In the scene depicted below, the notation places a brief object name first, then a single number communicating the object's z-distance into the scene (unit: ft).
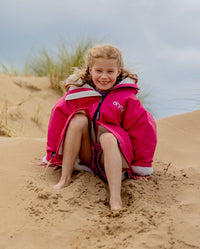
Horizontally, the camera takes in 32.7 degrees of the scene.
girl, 9.74
